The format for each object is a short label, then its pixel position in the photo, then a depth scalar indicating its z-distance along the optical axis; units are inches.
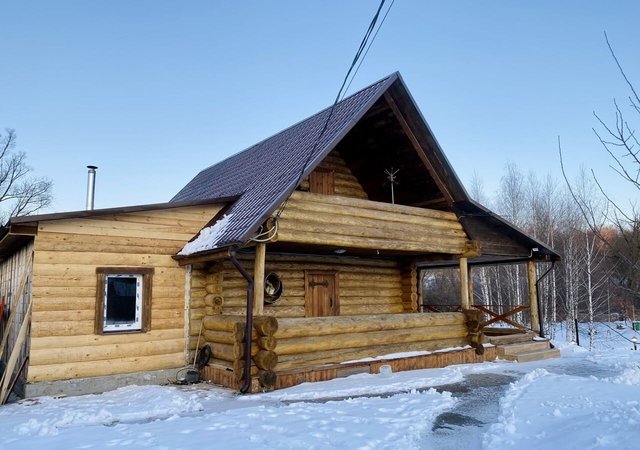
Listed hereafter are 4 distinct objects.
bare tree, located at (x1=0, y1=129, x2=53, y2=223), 1636.3
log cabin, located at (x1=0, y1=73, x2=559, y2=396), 368.5
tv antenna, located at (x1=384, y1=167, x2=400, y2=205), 544.4
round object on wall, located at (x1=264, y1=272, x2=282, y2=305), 501.2
